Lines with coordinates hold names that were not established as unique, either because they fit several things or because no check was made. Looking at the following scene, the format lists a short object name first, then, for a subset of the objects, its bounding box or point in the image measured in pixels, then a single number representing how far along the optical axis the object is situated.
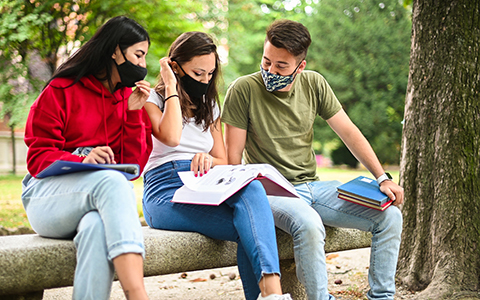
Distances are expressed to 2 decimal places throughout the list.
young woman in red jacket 1.78
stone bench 1.98
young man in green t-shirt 2.57
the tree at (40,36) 8.16
